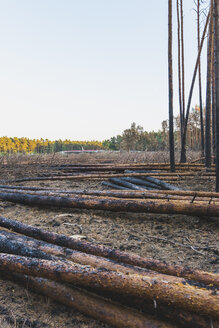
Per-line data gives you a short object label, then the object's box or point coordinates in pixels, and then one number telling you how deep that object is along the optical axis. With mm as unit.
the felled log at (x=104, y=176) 6430
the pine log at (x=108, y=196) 3407
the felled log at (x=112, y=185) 5627
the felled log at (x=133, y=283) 1277
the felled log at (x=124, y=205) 3153
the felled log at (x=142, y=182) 5691
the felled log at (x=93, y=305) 1402
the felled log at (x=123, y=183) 5323
